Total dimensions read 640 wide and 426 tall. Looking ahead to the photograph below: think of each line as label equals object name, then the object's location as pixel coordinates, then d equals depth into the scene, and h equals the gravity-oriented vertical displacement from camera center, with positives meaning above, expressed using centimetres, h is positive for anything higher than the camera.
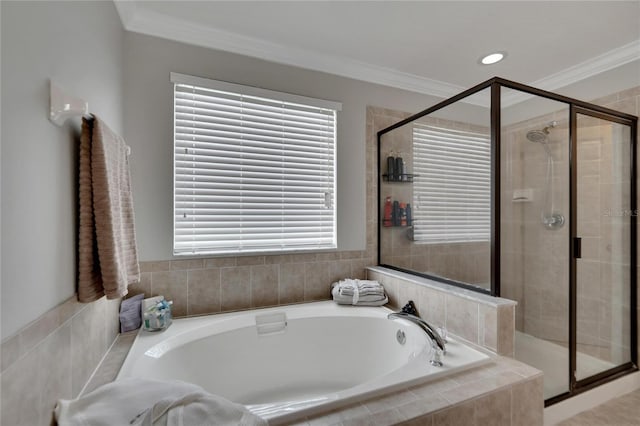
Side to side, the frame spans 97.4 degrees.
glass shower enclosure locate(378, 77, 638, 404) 163 -3
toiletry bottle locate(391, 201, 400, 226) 233 -1
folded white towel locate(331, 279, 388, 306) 201 -59
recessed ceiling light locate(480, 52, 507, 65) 212 +119
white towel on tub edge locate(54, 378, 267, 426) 84 -61
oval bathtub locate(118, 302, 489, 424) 143 -81
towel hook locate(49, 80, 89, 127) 86 +34
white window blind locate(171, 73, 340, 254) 184 +31
